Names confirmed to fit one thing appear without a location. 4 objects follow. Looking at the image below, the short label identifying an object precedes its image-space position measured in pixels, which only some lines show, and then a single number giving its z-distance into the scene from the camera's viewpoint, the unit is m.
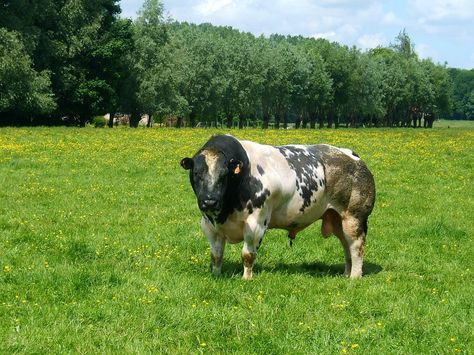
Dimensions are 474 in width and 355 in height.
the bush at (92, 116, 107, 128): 90.14
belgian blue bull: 10.43
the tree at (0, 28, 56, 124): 54.97
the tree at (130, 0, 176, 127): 81.50
